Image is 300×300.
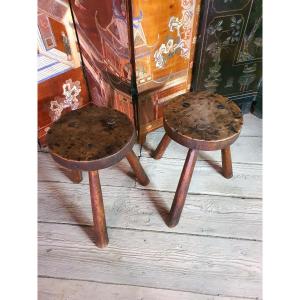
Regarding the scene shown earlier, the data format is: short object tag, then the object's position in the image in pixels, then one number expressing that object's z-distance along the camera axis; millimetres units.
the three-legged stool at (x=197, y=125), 925
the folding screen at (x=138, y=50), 1025
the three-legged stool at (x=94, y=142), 864
